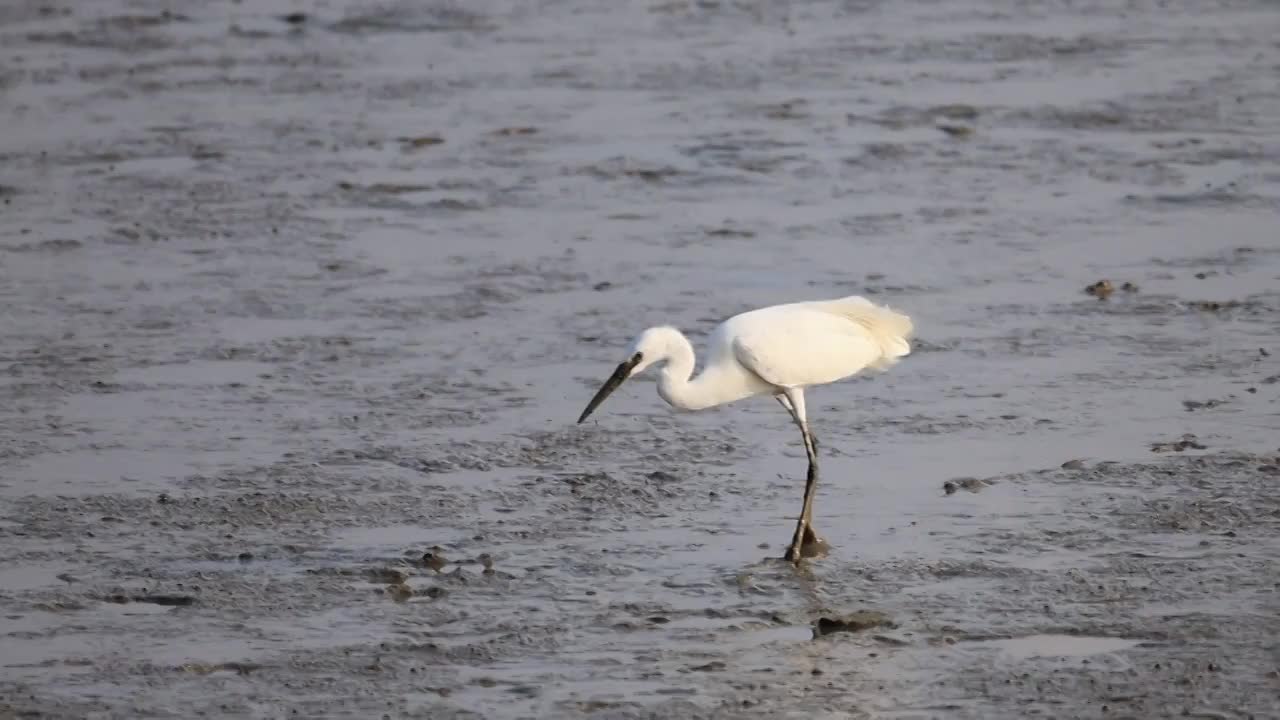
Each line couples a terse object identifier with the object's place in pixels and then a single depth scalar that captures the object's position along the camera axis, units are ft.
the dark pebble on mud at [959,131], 99.19
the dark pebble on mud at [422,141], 100.78
